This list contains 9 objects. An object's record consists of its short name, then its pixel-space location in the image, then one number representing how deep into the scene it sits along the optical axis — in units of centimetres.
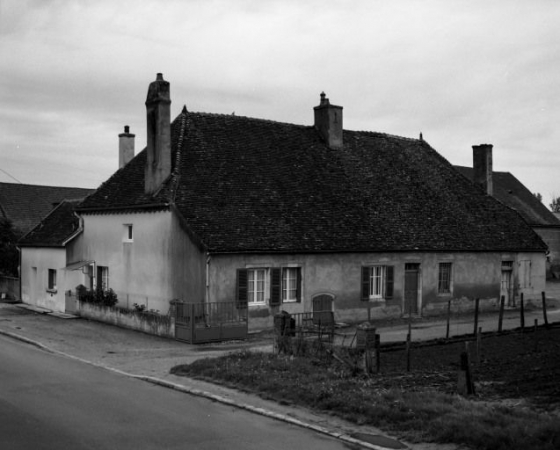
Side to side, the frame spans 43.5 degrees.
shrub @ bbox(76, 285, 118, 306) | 2917
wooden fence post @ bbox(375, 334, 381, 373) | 1638
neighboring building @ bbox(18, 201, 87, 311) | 3228
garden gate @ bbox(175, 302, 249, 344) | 2348
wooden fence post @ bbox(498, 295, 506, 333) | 2407
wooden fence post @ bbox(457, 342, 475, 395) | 1350
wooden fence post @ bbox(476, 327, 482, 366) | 1773
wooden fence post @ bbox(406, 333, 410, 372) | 1633
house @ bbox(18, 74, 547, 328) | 2605
